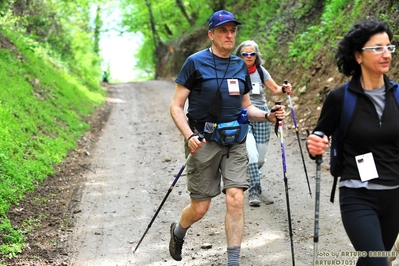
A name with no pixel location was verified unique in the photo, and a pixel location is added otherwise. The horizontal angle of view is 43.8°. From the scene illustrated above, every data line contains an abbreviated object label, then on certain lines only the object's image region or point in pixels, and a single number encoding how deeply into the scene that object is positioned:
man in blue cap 4.59
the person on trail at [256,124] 6.54
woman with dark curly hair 3.16
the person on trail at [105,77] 35.75
